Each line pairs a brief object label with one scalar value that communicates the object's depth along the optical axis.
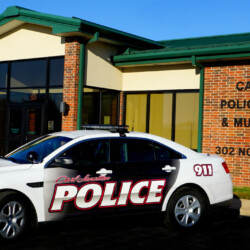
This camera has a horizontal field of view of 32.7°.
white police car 5.88
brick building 12.09
